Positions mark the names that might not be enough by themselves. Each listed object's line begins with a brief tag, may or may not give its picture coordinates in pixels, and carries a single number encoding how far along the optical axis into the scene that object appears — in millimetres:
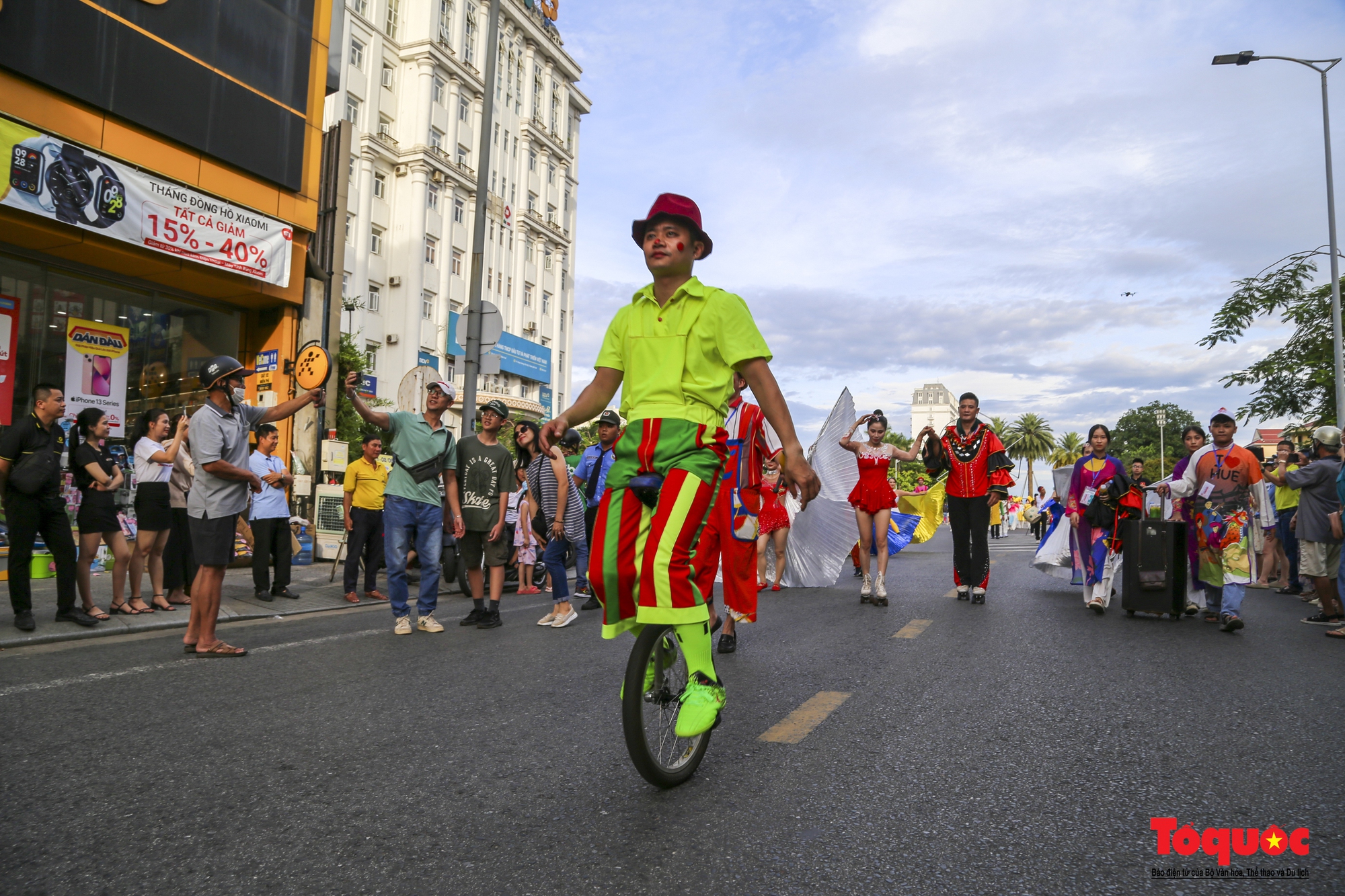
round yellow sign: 7020
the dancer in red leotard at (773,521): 9172
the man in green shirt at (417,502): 7012
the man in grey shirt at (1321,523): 8328
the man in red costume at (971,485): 8852
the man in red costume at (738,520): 3354
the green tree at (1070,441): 110625
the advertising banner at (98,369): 12102
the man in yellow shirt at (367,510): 9852
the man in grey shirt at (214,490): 5770
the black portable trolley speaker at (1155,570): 7918
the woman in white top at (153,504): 7887
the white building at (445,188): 38188
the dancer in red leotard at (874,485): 9438
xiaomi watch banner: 10445
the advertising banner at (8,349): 11234
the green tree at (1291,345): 19062
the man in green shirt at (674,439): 3133
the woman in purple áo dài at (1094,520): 8523
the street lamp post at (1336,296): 17984
